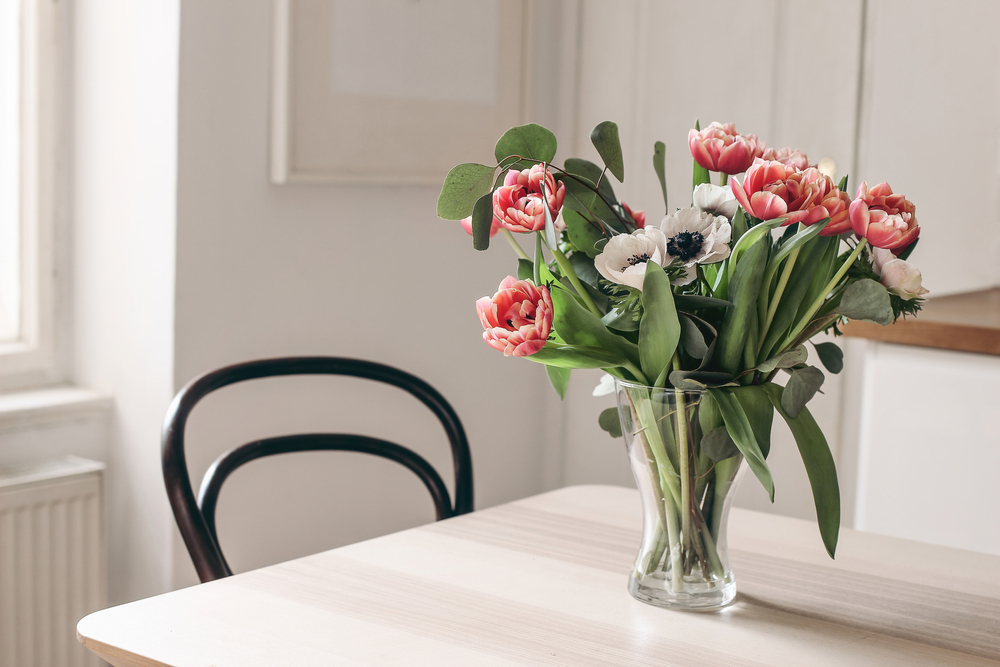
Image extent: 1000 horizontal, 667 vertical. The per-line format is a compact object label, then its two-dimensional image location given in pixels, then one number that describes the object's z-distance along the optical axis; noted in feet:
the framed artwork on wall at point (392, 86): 6.10
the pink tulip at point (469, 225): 2.82
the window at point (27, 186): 5.83
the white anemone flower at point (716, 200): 2.70
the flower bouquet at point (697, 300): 2.54
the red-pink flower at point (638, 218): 3.03
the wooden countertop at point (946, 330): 5.10
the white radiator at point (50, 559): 5.22
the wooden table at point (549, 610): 2.58
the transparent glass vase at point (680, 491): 2.71
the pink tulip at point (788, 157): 2.70
